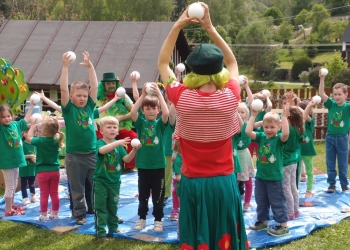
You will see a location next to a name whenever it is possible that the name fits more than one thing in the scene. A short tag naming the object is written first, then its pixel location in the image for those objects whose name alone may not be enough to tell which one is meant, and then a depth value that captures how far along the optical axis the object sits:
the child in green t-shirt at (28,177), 7.10
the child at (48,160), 6.13
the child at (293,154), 6.02
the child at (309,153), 6.94
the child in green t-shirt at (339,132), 7.34
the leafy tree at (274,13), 76.25
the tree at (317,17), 57.34
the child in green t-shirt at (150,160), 5.76
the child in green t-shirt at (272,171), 5.50
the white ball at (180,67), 6.12
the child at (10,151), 6.31
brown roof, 13.85
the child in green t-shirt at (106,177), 5.39
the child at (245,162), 6.25
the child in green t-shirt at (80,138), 5.80
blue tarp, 5.51
